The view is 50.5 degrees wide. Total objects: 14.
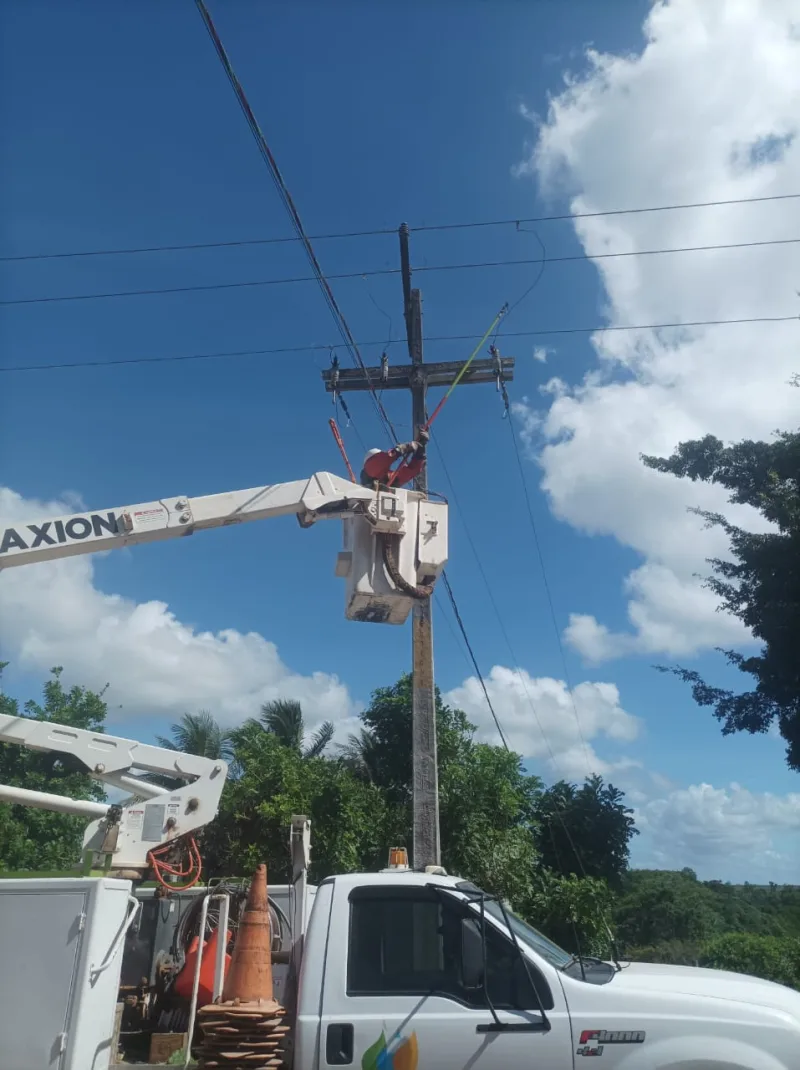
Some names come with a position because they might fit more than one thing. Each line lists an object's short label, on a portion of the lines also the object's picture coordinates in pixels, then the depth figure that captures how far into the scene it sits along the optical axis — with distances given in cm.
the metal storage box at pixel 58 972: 390
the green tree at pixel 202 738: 2622
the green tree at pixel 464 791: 1788
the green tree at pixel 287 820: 1764
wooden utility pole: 1026
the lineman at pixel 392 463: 675
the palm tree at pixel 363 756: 2319
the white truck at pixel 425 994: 396
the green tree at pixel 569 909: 1822
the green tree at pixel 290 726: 2630
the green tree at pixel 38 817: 1778
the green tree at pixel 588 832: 2453
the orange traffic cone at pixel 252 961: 421
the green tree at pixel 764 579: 1831
